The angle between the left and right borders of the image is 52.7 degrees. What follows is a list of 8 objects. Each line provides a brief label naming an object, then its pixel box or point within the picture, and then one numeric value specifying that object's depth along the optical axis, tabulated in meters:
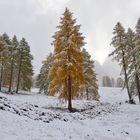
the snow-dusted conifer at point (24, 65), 31.23
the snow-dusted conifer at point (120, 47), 22.19
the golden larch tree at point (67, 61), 17.51
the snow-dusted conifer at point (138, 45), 18.56
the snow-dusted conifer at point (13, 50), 31.16
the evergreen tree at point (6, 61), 30.21
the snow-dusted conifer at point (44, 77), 34.65
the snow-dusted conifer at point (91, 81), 27.68
